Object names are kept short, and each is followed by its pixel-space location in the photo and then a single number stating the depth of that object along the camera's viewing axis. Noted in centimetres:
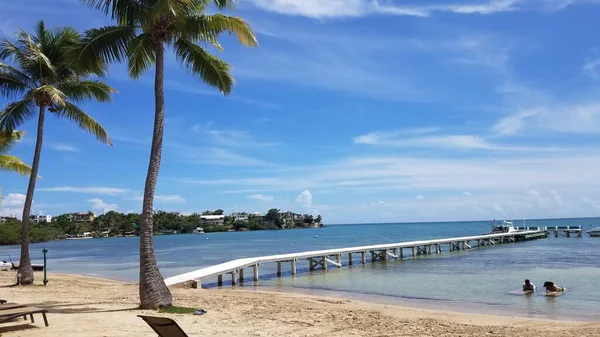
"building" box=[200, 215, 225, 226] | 19430
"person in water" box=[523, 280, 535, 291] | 1920
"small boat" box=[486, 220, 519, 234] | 6825
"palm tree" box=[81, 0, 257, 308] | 1149
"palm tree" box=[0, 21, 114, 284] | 1684
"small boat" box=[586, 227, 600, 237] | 7374
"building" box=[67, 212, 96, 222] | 18772
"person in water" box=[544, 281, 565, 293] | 1880
